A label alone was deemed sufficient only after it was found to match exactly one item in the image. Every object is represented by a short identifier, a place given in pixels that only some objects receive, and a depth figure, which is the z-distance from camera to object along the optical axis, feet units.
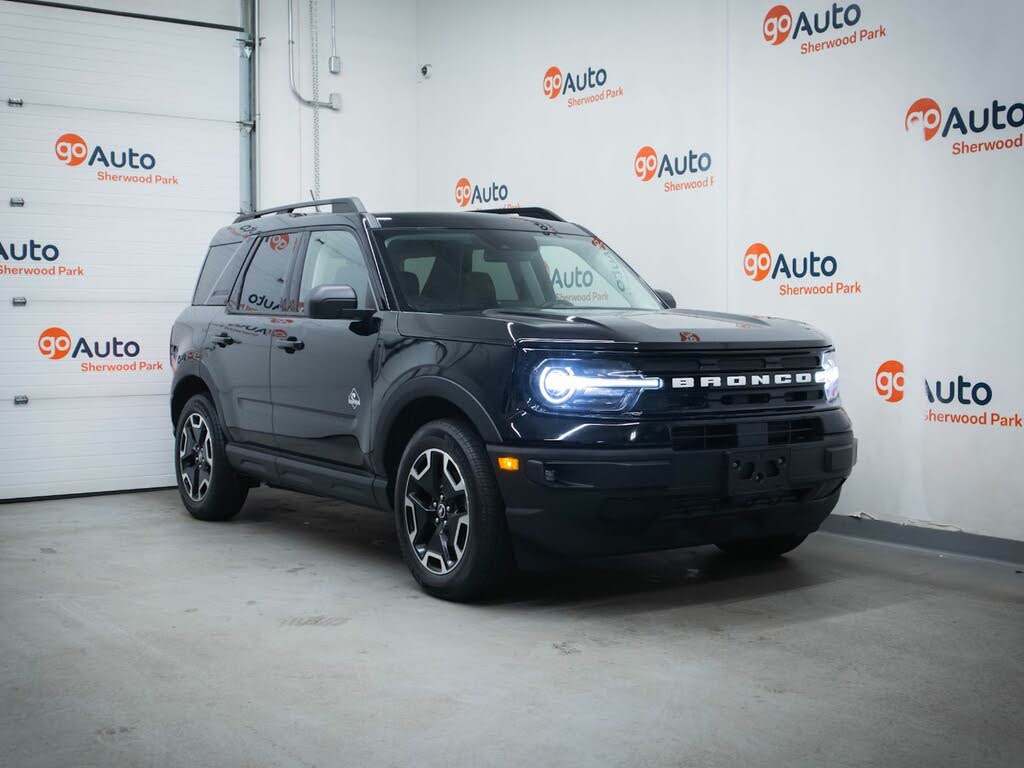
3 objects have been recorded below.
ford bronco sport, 15.78
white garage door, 29.12
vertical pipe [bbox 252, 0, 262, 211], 32.78
